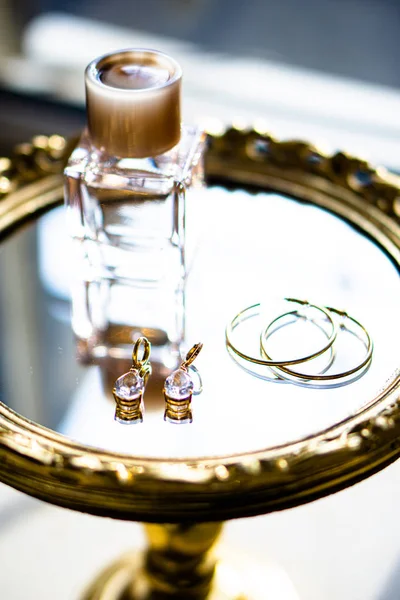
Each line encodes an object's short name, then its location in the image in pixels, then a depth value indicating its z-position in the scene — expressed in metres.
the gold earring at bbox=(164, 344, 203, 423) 0.52
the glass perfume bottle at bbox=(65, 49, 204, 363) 0.58
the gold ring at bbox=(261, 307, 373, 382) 0.55
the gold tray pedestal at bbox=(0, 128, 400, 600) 0.46
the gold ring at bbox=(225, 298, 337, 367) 0.56
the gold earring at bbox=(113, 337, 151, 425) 0.52
